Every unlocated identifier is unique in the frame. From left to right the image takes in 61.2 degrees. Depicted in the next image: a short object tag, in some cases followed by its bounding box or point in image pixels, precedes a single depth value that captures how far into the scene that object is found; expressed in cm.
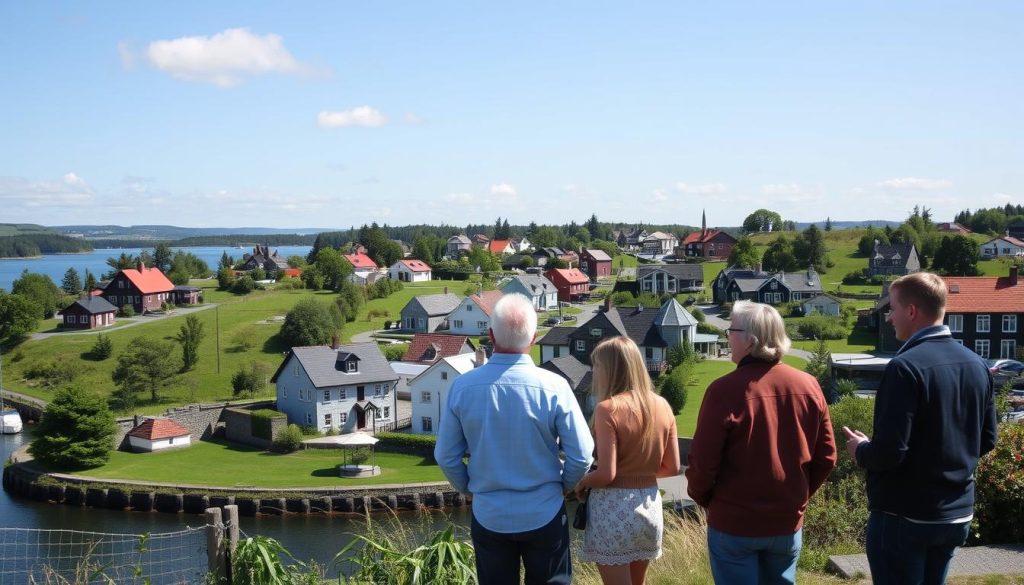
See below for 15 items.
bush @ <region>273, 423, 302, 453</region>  3319
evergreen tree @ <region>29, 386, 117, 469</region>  3053
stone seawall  2664
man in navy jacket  411
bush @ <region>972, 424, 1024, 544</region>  744
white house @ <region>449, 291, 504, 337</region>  5566
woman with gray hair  413
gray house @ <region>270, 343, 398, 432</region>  3569
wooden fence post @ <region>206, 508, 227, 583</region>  596
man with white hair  421
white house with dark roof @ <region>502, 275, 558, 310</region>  6569
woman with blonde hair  448
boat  3984
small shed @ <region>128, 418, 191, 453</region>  3409
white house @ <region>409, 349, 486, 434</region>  3419
